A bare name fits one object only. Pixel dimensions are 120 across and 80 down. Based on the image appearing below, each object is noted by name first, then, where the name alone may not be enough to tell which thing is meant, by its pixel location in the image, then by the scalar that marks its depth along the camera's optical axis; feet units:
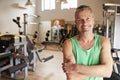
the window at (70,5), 20.13
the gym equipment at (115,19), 7.54
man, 2.07
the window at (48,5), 21.98
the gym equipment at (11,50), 7.93
